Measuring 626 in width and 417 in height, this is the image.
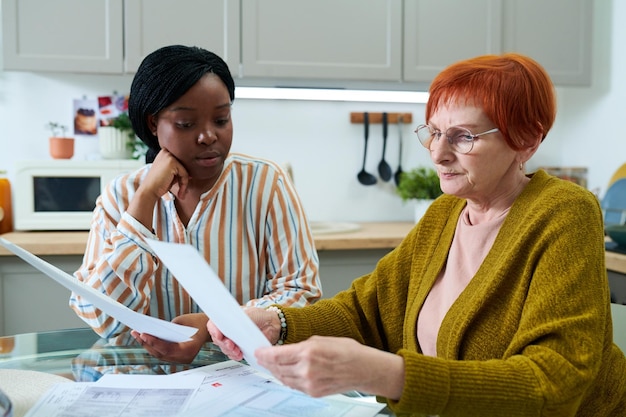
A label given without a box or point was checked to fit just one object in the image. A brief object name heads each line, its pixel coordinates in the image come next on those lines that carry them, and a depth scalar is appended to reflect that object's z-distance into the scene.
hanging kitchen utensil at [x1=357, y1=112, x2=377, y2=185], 3.12
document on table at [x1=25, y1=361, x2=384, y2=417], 0.93
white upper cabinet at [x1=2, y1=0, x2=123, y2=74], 2.54
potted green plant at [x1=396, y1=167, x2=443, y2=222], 2.85
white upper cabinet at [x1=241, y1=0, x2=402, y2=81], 2.69
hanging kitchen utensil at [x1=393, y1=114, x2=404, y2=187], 3.16
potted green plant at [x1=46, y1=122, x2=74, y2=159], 2.75
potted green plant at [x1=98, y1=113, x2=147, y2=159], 2.79
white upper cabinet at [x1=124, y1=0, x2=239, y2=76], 2.60
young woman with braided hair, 1.40
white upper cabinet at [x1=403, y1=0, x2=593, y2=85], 2.83
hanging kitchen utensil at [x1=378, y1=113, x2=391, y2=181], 3.15
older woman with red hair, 0.81
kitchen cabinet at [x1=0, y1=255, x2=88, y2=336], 2.41
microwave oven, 2.59
